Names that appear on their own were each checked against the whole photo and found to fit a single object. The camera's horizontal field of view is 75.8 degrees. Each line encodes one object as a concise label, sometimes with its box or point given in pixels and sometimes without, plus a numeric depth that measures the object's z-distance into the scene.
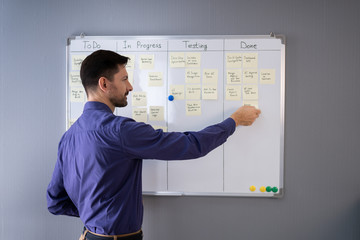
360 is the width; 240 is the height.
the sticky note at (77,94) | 1.49
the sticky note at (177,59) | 1.44
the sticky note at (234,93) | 1.42
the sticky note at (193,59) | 1.44
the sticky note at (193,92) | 1.44
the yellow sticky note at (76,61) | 1.49
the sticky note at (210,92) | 1.43
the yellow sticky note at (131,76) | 1.46
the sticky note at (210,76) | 1.43
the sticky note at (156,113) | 1.45
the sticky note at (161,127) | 1.45
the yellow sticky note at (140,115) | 1.45
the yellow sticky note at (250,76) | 1.42
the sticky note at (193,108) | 1.44
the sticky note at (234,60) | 1.42
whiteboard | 1.42
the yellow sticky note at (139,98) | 1.46
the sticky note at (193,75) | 1.44
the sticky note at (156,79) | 1.45
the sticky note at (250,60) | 1.42
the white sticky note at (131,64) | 1.46
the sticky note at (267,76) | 1.42
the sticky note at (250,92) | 1.42
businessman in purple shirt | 1.02
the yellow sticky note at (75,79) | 1.49
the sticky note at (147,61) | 1.45
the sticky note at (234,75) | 1.42
